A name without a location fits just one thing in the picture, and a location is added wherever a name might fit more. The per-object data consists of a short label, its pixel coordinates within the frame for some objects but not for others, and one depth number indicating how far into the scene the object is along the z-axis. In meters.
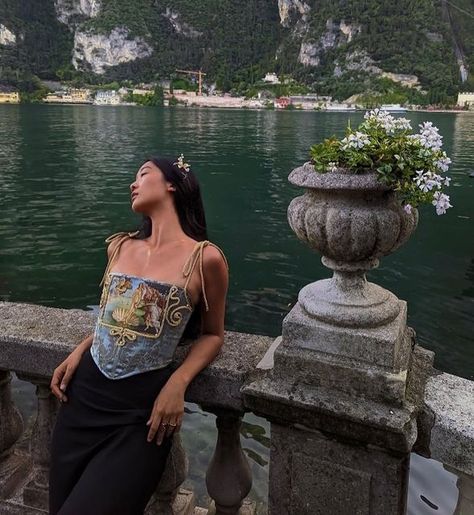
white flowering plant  2.13
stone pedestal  2.17
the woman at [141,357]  2.29
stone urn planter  2.15
